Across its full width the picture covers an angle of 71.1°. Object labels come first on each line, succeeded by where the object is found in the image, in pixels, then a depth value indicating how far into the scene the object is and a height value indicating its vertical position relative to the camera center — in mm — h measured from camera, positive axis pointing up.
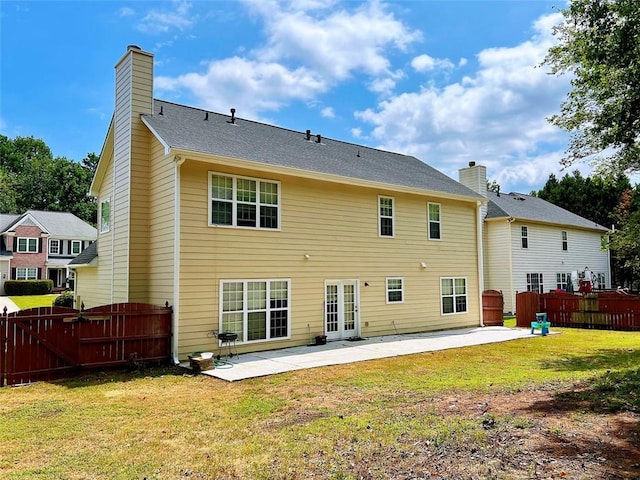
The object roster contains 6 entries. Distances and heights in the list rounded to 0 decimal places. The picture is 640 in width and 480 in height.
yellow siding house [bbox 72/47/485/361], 11141 +1329
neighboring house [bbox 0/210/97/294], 39844 +3516
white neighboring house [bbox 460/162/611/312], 23734 +1598
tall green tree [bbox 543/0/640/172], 7547 +3678
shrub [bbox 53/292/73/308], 20911 -952
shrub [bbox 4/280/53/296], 37281 -452
